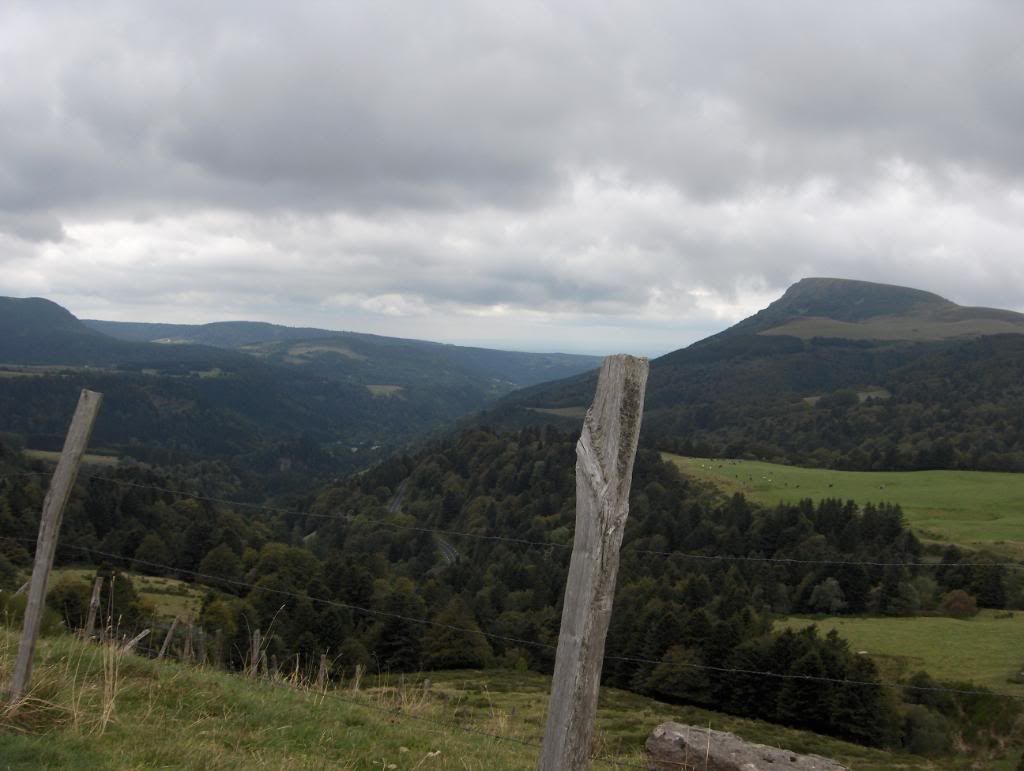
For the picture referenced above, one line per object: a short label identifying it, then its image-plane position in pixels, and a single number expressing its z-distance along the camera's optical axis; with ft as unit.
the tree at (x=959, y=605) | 165.27
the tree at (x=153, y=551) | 248.93
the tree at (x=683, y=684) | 143.43
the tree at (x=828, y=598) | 199.82
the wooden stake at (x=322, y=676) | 32.76
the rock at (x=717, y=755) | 28.53
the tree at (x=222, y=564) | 231.50
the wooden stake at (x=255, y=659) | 31.32
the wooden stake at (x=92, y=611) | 30.20
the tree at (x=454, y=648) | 165.37
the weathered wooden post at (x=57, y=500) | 21.34
